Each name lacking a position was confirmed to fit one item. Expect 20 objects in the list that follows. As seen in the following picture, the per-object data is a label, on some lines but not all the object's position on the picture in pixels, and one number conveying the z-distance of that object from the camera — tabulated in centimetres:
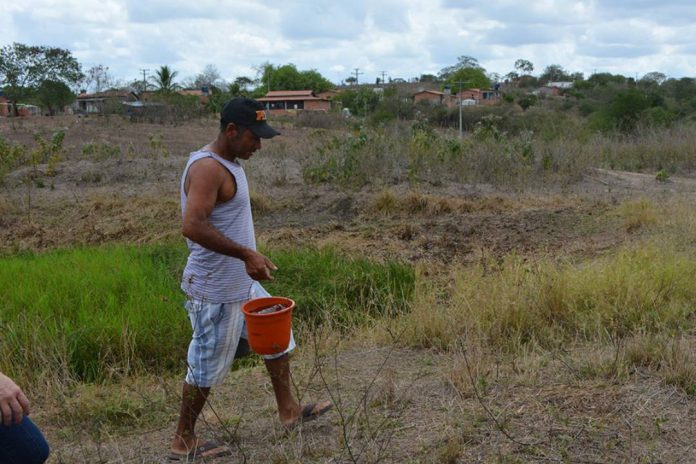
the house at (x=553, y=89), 6327
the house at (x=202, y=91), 6311
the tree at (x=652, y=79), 5608
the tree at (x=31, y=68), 4475
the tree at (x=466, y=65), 7730
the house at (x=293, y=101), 6600
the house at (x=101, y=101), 3824
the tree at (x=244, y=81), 6294
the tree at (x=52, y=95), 4631
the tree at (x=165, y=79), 5688
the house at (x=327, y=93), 7349
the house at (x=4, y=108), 5114
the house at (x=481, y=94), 6756
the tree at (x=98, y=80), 5103
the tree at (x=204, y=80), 7962
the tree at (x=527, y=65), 8750
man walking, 326
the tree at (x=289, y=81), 8062
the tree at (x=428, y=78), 9381
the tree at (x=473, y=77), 7164
